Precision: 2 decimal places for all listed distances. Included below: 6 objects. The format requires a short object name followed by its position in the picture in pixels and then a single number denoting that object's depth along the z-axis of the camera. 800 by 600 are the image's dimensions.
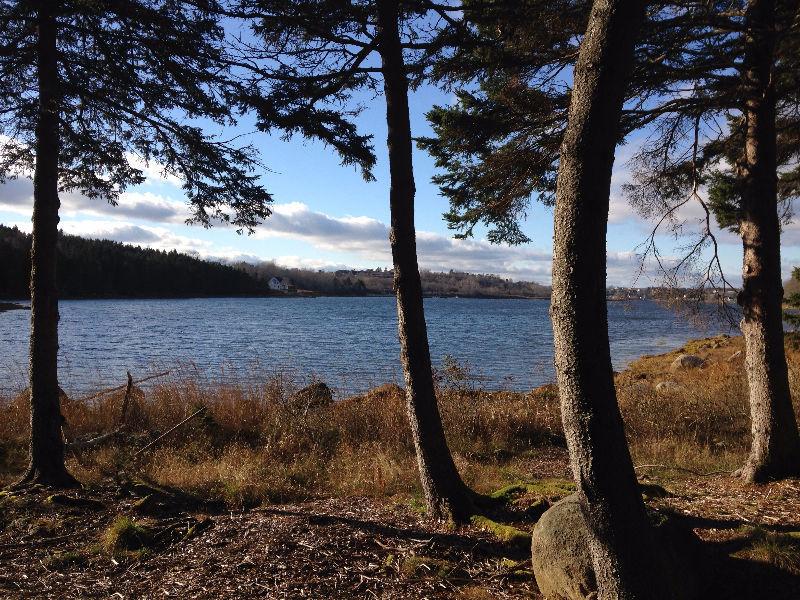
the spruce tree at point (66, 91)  7.10
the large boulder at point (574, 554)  3.80
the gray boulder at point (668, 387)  13.55
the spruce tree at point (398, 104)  5.48
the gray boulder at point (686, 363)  22.14
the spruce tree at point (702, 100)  6.22
